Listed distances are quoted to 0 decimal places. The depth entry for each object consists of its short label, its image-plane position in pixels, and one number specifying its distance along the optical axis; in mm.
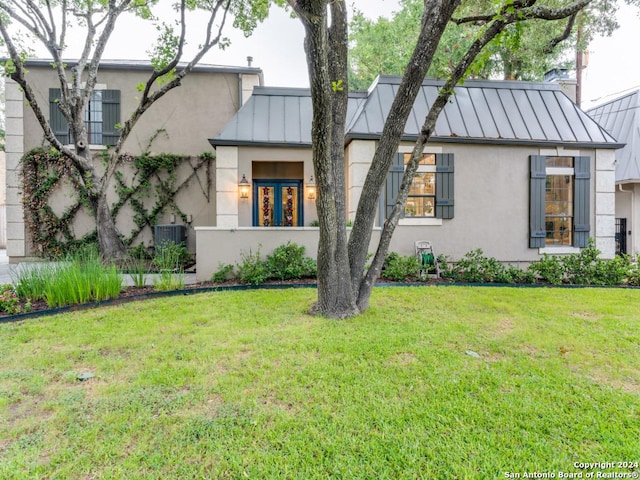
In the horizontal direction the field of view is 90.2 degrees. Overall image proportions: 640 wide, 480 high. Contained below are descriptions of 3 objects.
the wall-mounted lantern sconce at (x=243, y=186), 7871
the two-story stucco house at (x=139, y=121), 9008
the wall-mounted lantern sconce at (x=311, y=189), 8281
